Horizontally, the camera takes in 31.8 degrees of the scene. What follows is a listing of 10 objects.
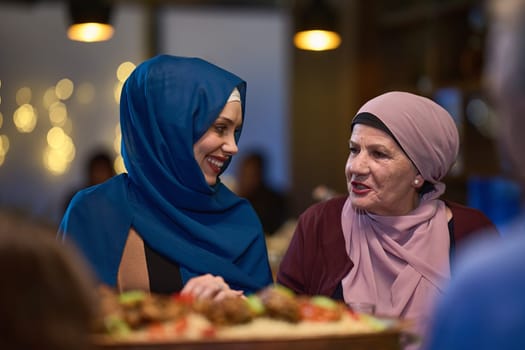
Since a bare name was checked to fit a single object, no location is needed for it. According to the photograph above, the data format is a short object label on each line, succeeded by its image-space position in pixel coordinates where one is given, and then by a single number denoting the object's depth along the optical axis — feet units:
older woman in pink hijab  9.36
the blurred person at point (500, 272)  3.55
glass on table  6.97
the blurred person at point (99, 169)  21.77
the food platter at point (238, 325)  5.74
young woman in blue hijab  8.87
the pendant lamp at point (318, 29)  15.98
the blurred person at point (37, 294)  4.07
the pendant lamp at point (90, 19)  14.20
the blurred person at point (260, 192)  23.88
